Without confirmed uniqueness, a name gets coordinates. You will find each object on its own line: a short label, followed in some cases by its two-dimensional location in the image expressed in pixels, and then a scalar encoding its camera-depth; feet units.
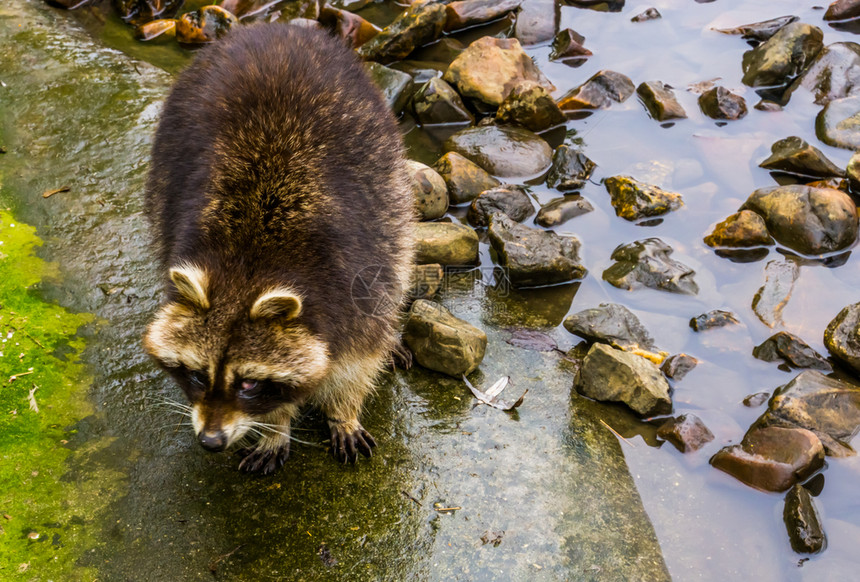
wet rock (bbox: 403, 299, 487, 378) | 11.34
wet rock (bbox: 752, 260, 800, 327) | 12.98
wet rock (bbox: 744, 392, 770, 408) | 11.50
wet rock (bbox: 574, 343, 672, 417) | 11.01
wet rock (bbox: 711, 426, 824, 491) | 10.11
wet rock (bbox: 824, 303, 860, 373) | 11.58
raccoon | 8.91
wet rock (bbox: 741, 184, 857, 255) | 13.84
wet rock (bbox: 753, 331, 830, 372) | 11.94
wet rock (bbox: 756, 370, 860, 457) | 10.75
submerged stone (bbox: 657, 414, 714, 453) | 10.75
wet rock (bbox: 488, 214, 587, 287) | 13.43
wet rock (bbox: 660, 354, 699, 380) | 12.02
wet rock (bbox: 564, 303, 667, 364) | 12.29
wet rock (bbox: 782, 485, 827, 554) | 9.46
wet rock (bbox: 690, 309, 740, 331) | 12.80
